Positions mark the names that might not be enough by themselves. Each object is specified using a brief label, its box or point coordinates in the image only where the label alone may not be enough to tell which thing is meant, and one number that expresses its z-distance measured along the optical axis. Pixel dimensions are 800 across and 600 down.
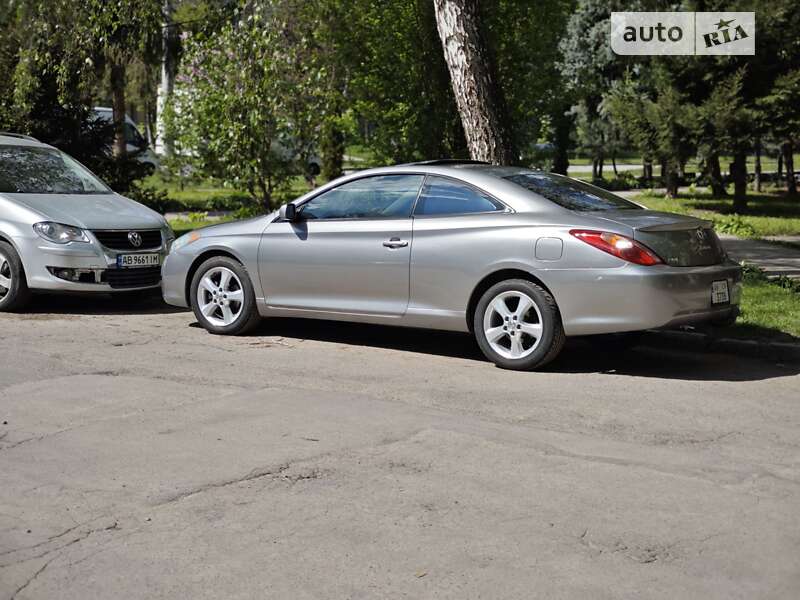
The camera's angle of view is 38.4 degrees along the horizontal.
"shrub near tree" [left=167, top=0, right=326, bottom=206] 16.83
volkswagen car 10.91
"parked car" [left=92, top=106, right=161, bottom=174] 30.62
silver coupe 7.83
